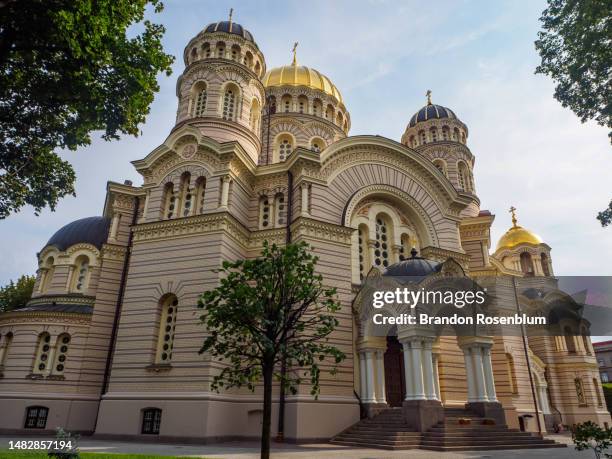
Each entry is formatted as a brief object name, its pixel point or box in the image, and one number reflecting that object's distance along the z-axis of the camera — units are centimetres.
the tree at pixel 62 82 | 1063
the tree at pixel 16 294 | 3066
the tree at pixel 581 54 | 1152
